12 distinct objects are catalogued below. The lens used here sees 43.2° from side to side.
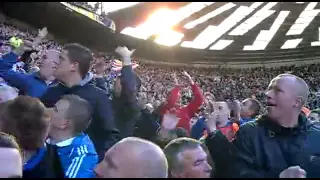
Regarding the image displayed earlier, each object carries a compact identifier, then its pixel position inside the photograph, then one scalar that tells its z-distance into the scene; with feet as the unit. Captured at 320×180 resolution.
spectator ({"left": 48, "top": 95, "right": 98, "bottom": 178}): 7.04
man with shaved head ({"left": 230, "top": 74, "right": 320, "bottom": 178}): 7.52
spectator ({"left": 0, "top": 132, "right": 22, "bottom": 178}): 4.68
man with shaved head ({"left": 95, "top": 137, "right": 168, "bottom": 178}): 4.91
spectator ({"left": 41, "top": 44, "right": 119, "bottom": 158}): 8.93
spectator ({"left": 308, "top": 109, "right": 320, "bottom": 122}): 10.71
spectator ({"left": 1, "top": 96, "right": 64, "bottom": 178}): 5.96
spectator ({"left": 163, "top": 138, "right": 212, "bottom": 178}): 6.55
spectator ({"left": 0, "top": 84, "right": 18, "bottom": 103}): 8.66
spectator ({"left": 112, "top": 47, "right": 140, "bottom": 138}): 9.70
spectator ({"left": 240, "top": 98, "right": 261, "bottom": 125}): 13.91
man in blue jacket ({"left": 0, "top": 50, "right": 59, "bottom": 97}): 9.94
